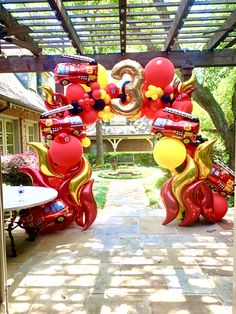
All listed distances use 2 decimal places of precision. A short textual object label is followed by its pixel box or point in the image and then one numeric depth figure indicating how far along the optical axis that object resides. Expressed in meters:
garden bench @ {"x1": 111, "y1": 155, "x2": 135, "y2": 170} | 18.39
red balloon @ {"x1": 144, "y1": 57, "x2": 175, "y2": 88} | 4.80
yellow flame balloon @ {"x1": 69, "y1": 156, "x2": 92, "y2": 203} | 5.09
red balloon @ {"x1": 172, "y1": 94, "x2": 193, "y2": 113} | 5.13
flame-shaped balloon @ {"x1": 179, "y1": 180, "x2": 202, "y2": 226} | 5.18
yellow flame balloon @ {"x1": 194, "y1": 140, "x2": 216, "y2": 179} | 5.17
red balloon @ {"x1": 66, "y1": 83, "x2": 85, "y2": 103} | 5.05
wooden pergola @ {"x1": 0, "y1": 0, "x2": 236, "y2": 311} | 3.70
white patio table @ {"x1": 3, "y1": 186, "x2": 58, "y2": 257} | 3.71
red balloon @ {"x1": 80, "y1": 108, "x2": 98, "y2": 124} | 5.15
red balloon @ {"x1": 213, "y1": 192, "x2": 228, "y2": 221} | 5.35
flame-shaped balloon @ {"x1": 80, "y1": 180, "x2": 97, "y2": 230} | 5.12
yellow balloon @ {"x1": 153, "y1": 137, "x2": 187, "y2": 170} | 4.93
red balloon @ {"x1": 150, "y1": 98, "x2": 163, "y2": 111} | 5.18
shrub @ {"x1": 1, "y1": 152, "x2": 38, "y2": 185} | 8.59
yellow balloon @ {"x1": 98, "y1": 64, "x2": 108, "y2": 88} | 5.09
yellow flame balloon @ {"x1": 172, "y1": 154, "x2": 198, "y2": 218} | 5.18
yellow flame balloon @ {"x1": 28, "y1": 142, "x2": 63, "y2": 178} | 5.09
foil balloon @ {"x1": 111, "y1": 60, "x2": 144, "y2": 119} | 4.89
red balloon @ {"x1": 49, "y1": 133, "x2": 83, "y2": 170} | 4.85
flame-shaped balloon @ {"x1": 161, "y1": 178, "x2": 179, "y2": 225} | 5.33
